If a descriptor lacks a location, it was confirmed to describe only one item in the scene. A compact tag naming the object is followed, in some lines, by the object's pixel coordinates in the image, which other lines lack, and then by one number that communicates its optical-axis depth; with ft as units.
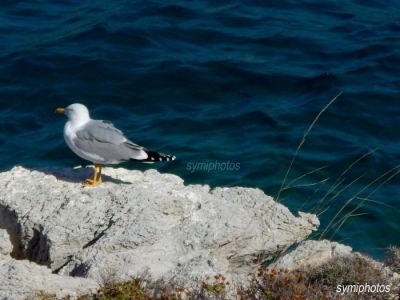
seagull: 44.48
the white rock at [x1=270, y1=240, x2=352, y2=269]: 42.02
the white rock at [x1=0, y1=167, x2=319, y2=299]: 37.51
